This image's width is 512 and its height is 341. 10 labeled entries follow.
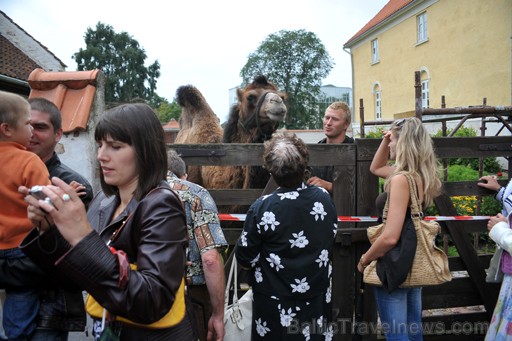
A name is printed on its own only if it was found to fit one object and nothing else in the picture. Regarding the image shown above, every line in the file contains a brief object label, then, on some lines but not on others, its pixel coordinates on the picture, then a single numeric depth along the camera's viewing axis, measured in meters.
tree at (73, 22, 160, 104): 49.25
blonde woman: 2.92
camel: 5.53
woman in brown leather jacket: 1.32
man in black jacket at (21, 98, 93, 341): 2.18
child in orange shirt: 2.10
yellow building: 19.55
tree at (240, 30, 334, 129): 51.44
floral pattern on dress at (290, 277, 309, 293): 2.59
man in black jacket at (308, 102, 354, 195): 4.36
